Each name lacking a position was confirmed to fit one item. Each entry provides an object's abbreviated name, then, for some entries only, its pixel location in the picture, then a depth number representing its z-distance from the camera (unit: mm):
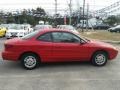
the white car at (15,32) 10047
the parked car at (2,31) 11162
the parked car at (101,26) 25583
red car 3959
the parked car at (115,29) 18905
